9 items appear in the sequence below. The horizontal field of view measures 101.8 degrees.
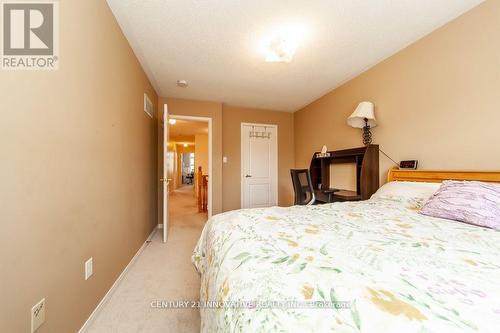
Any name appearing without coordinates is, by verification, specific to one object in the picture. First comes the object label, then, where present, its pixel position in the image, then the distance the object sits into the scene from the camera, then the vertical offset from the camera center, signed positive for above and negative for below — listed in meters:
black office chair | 2.74 -0.29
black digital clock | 2.14 +0.01
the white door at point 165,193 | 2.82 -0.37
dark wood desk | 2.52 -0.10
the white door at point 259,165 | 4.49 +0.02
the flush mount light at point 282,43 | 2.03 +1.29
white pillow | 1.71 -0.22
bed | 0.46 -0.34
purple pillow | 1.17 -0.24
